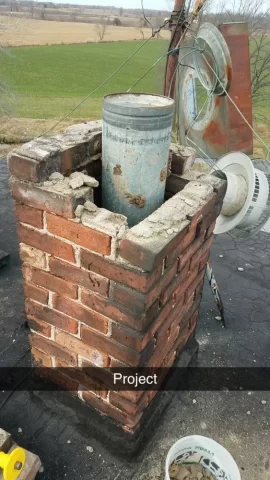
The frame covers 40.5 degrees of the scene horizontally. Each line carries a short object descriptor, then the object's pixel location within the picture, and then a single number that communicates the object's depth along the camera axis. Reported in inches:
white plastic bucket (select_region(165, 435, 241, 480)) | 72.7
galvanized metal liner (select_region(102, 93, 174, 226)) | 59.2
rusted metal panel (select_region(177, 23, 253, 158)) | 97.9
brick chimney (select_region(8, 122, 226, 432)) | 58.6
